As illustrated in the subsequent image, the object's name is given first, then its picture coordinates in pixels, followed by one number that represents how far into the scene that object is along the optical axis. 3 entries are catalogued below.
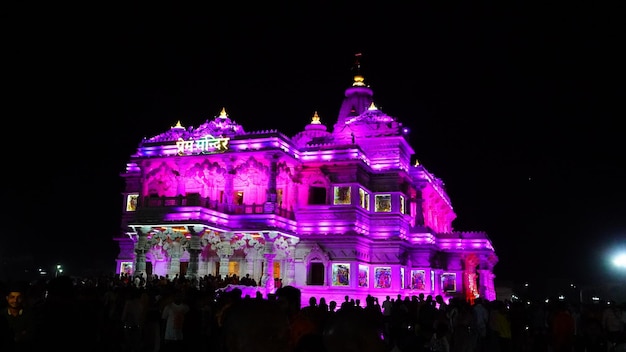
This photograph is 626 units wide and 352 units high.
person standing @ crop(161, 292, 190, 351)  14.39
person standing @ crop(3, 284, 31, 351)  11.48
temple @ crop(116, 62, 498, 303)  42.97
